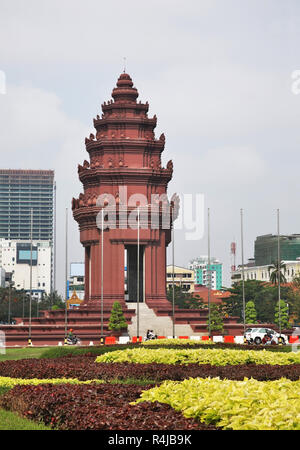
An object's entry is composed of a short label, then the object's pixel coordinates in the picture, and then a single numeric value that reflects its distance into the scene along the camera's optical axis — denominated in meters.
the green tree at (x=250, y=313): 76.50
